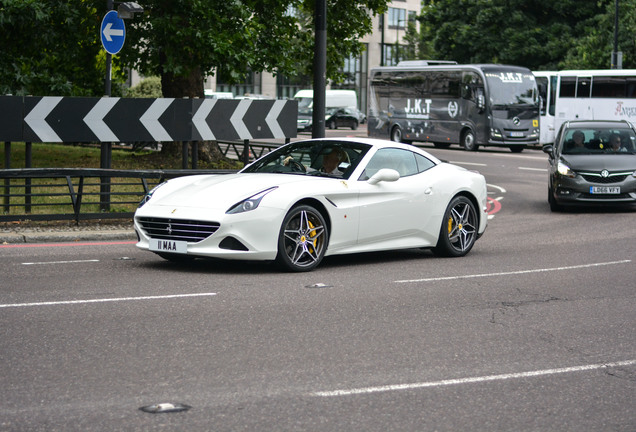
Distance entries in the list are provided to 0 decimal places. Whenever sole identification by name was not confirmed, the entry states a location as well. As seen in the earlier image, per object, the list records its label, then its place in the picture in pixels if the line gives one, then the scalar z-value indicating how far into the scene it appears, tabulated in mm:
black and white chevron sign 15008
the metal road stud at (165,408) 5273
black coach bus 41469
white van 72125
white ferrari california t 9984
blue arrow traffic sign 16719
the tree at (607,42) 51531
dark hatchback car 18922
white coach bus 41719
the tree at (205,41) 22844
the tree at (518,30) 56281
